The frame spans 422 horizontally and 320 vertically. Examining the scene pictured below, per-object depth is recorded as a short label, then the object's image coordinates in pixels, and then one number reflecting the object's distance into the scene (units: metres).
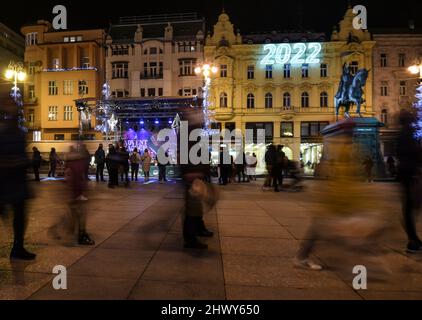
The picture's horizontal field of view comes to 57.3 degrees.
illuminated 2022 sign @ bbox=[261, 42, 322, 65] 45.31
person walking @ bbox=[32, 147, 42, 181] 18.20
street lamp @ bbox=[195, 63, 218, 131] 23.52
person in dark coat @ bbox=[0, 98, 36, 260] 4.61
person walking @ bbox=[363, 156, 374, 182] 19.67
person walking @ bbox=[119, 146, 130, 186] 17.19
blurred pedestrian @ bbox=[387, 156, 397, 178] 23.15
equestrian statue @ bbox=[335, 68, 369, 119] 22.90
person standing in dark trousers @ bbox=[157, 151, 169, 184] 20.61
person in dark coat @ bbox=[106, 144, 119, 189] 15.82
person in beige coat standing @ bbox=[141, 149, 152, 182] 22.00
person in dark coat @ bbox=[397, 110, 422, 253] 5.46
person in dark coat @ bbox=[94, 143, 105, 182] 18.66
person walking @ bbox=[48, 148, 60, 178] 21.42
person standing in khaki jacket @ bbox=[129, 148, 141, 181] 20.88
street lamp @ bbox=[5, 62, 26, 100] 24.49
